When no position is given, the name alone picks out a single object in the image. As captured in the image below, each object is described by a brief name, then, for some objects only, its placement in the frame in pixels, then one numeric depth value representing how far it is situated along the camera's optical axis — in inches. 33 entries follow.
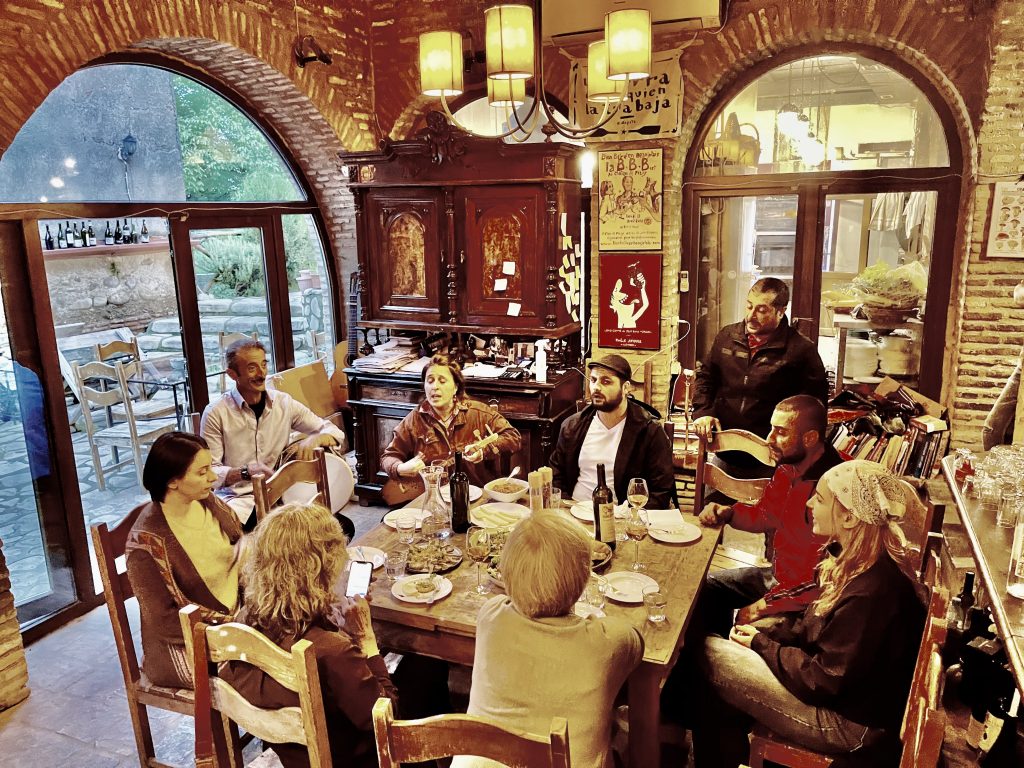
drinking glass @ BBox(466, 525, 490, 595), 107.1
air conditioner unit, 186.7
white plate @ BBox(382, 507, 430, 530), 127.8
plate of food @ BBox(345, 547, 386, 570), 113.3
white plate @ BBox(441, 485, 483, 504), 135.2
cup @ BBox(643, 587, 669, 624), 97.2
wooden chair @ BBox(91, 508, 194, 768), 103.9
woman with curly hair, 83.2
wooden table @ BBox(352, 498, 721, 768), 92.4
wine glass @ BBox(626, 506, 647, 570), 111.5
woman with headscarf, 88.0
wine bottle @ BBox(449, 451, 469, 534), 125.2
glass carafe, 120.8
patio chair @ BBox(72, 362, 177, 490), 180.4
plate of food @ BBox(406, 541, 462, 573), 111.7
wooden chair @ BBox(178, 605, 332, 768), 76.0
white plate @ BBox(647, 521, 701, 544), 119.8
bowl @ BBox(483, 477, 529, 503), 137.8
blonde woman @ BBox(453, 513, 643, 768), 75.5
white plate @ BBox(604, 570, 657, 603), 101.0
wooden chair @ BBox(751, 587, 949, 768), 65.8
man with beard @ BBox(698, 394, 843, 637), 113.1
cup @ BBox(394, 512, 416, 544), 119.6
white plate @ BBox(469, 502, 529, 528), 126.8
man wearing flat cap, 147.5
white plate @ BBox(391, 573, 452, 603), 102.4
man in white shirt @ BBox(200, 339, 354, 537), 166.2
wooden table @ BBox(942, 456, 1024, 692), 70.7
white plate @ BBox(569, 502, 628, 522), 127.8
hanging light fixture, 108.1
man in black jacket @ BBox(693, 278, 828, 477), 165.5
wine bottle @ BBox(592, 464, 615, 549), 117.0
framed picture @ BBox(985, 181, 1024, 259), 175.5
